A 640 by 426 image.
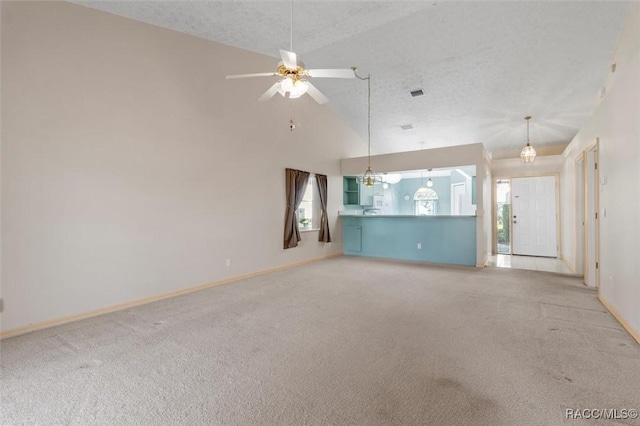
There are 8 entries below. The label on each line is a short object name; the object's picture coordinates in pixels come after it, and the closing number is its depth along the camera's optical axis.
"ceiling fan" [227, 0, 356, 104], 2.62
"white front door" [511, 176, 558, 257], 7.49
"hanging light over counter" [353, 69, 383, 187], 6.02
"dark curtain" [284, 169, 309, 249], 6.12
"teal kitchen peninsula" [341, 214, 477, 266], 6.34
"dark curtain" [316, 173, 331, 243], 7.14
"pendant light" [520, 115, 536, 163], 5.86
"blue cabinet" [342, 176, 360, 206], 8.21
